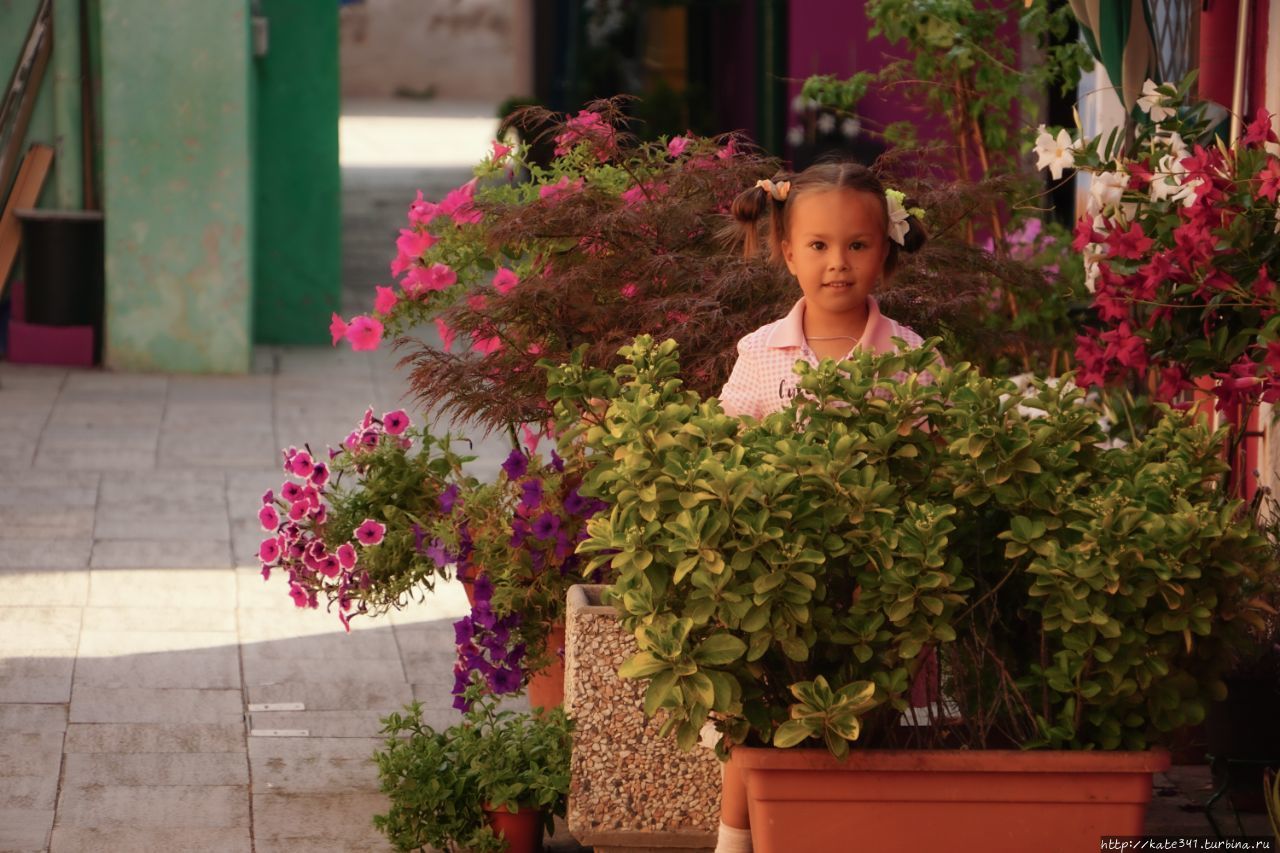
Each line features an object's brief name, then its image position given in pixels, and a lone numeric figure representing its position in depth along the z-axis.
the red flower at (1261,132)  7.82
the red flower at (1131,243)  8.11
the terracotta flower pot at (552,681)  8.89
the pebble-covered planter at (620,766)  7.86
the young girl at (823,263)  7.52
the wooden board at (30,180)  20.94
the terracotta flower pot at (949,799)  6.13
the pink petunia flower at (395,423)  9.63
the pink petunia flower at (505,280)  9.27
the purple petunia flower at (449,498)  9.09
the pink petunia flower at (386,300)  9.73
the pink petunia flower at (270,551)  9.50
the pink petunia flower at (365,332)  9.84
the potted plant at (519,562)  8.67
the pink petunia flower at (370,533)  9.20
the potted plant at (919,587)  5.94
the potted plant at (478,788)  8.07
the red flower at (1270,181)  7.47
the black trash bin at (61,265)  20.69
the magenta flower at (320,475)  9.48
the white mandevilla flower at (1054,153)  9.05
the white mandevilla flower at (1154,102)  8.53
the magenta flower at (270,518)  9.48
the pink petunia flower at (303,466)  9.48
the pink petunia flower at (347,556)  9.27
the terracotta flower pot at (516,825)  8.16
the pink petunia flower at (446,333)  9.16
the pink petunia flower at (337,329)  9.87
